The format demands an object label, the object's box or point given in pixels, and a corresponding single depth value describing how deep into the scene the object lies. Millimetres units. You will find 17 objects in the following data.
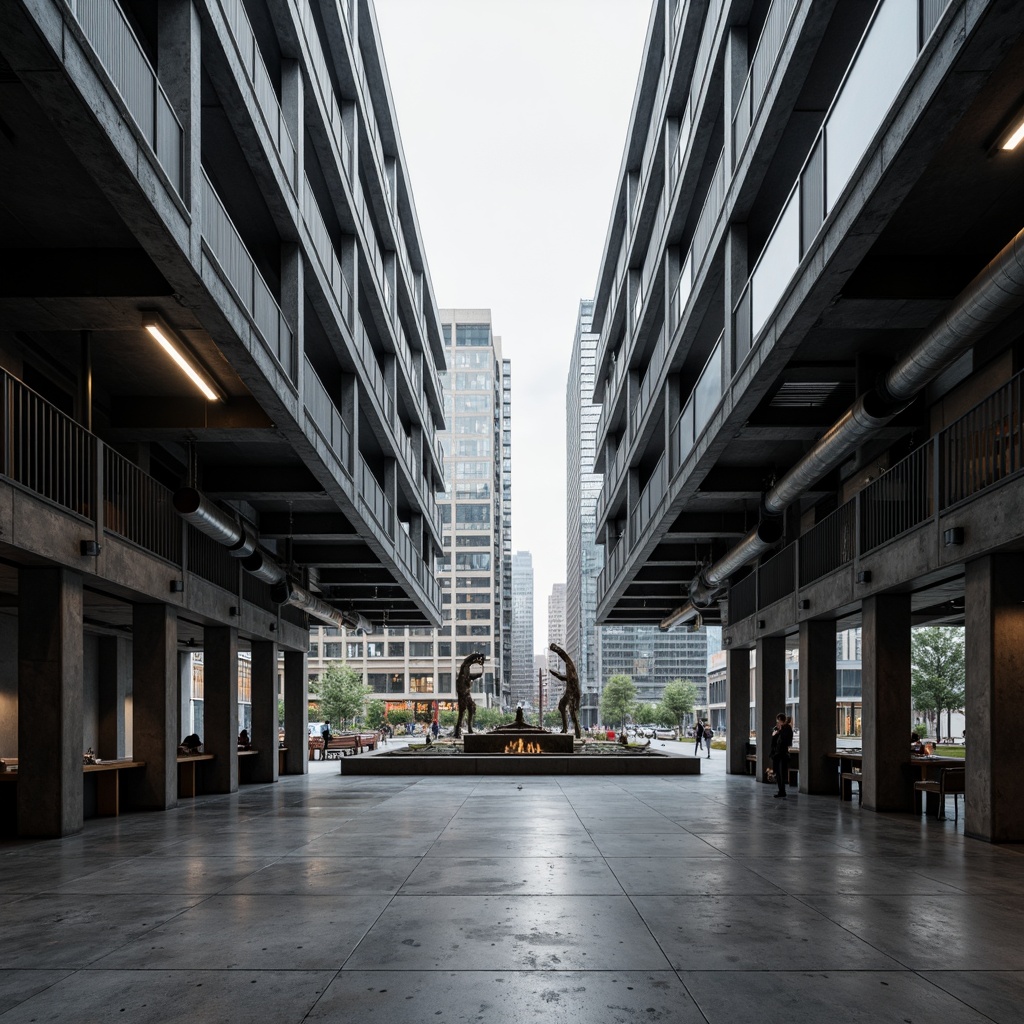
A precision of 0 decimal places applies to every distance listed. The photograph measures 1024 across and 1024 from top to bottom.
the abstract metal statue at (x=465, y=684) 36906
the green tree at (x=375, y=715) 102188
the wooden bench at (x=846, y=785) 20495
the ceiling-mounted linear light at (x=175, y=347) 13117
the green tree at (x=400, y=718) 105562
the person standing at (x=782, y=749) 21141
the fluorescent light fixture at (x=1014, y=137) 9469
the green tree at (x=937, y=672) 69562
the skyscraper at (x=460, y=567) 135500
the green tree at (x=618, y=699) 128625
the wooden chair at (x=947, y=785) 16578
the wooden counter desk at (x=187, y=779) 23125
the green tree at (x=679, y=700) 109625
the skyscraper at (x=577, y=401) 159375
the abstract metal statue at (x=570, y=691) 36938
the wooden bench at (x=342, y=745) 42844
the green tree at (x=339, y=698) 74688
